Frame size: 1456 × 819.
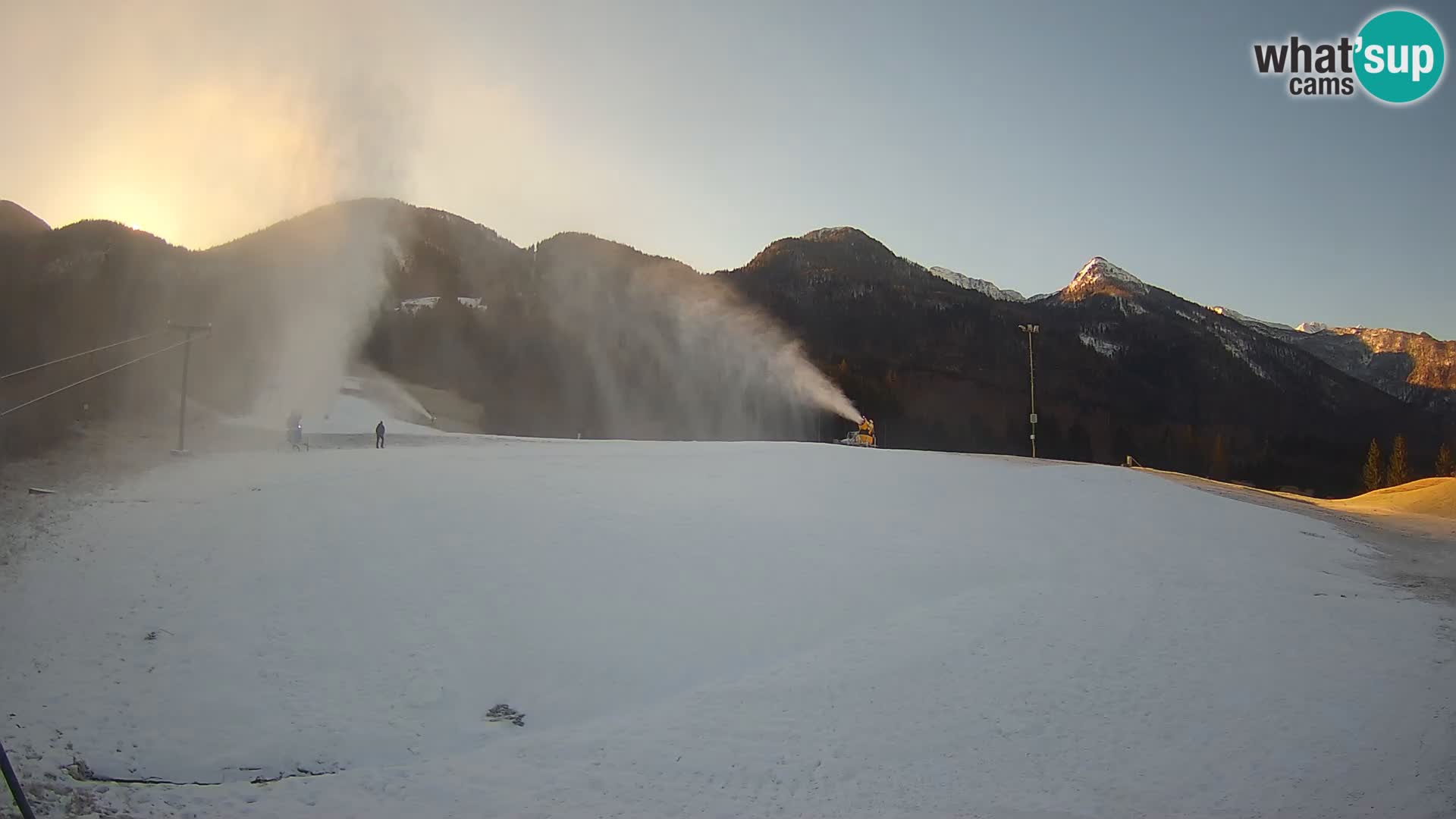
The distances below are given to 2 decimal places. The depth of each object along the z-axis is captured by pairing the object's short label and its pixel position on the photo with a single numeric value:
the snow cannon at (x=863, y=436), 37.81
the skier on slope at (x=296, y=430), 28.06
